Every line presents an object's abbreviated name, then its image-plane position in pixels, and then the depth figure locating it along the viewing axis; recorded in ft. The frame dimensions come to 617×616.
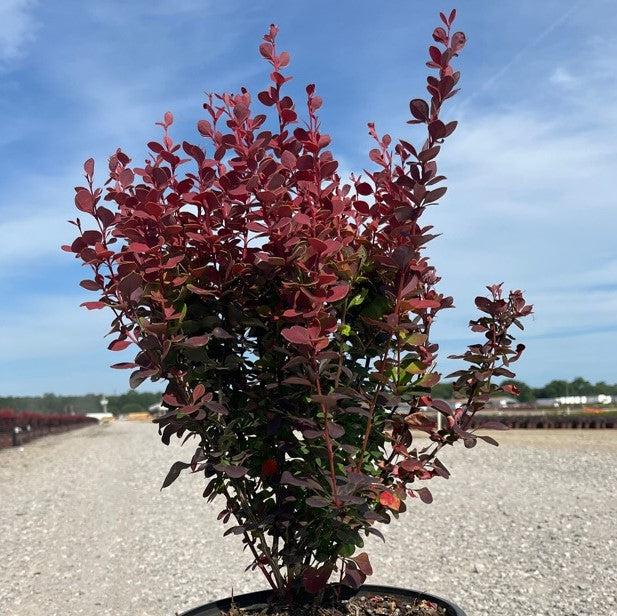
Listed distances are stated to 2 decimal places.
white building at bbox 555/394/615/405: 246.15
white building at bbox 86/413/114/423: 245.08
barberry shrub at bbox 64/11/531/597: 6.13
